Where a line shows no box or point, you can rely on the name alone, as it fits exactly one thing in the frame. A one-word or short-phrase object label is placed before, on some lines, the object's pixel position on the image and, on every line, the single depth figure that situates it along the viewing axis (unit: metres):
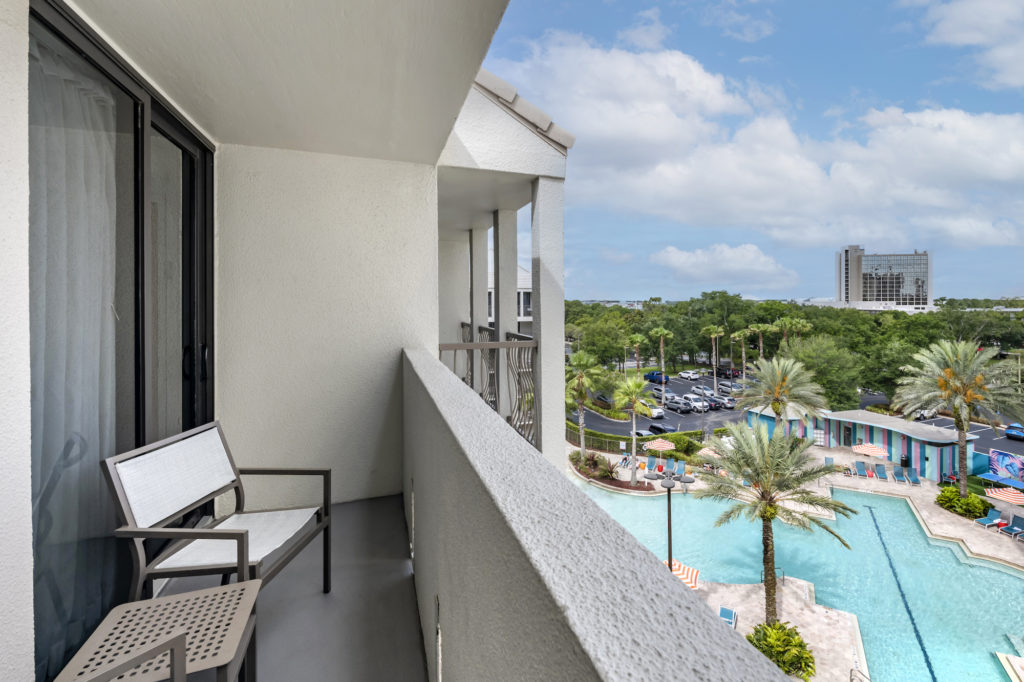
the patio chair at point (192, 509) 1.66
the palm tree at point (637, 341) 37.63
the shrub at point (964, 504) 18.00
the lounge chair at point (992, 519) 17.56
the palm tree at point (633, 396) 22.14
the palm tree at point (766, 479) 12.66
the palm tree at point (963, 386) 19.28
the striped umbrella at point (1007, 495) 17.87
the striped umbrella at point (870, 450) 22.83
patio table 1.20
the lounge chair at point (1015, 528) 16.69
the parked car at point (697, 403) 32.29
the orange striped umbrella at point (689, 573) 13.58
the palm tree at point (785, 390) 22.39
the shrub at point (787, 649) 11.28
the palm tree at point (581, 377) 23.70
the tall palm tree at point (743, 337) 39.16
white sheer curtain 1.50
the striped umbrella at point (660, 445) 24.28
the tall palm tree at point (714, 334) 40.19
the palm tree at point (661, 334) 39.04
